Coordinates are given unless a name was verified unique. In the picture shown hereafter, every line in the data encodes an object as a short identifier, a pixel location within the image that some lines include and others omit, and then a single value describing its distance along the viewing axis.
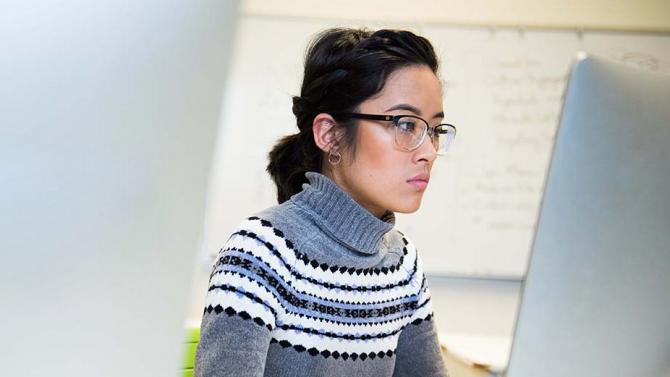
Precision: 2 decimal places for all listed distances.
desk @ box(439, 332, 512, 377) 1.40
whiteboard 2.49
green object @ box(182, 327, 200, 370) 1.01
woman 0.81
